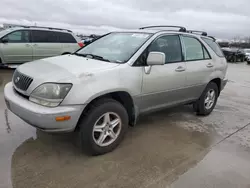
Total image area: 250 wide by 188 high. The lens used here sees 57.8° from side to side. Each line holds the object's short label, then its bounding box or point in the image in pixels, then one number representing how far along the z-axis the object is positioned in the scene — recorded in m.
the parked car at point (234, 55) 24.05
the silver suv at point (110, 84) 2.55
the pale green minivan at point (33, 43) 7.98
